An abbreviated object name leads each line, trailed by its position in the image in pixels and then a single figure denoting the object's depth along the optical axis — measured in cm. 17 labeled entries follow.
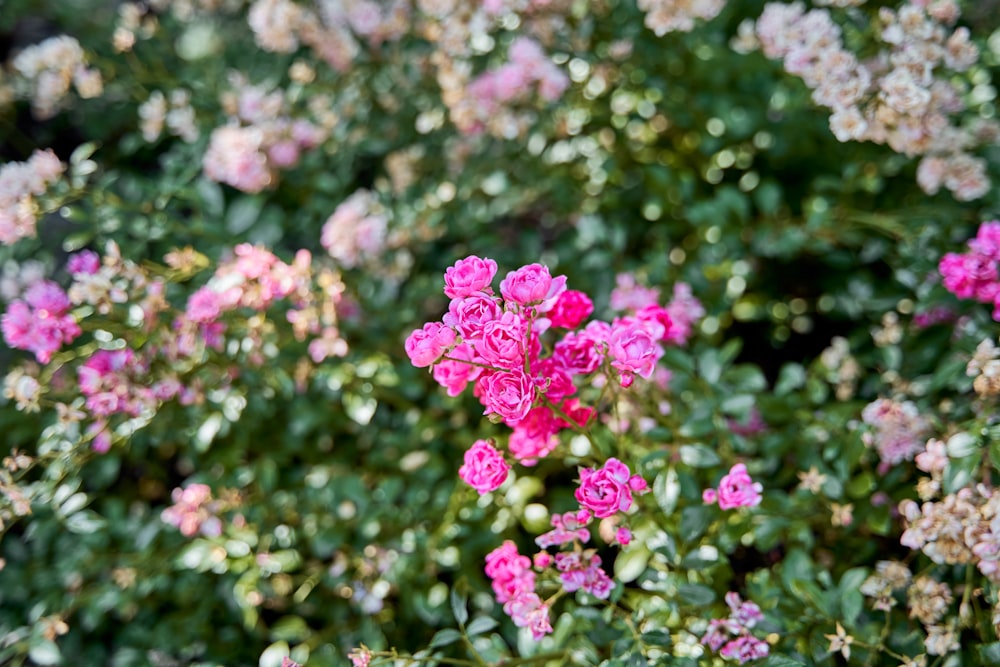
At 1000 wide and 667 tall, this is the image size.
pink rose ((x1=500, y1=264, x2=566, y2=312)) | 102
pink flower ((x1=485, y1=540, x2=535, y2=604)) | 114
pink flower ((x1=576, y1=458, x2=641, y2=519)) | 104
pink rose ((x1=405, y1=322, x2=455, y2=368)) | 102
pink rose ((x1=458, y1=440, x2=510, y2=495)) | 106
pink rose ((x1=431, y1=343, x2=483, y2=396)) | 110
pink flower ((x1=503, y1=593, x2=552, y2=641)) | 111
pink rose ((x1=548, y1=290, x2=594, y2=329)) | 116
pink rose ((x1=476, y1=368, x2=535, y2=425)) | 98
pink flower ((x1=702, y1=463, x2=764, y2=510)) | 115
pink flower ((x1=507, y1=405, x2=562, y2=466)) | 113
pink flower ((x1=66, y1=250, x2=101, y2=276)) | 147
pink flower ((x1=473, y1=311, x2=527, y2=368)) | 97
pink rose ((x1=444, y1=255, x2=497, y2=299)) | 104
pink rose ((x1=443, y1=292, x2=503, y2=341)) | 100
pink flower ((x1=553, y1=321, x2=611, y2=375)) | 111
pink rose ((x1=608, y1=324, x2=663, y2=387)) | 107
